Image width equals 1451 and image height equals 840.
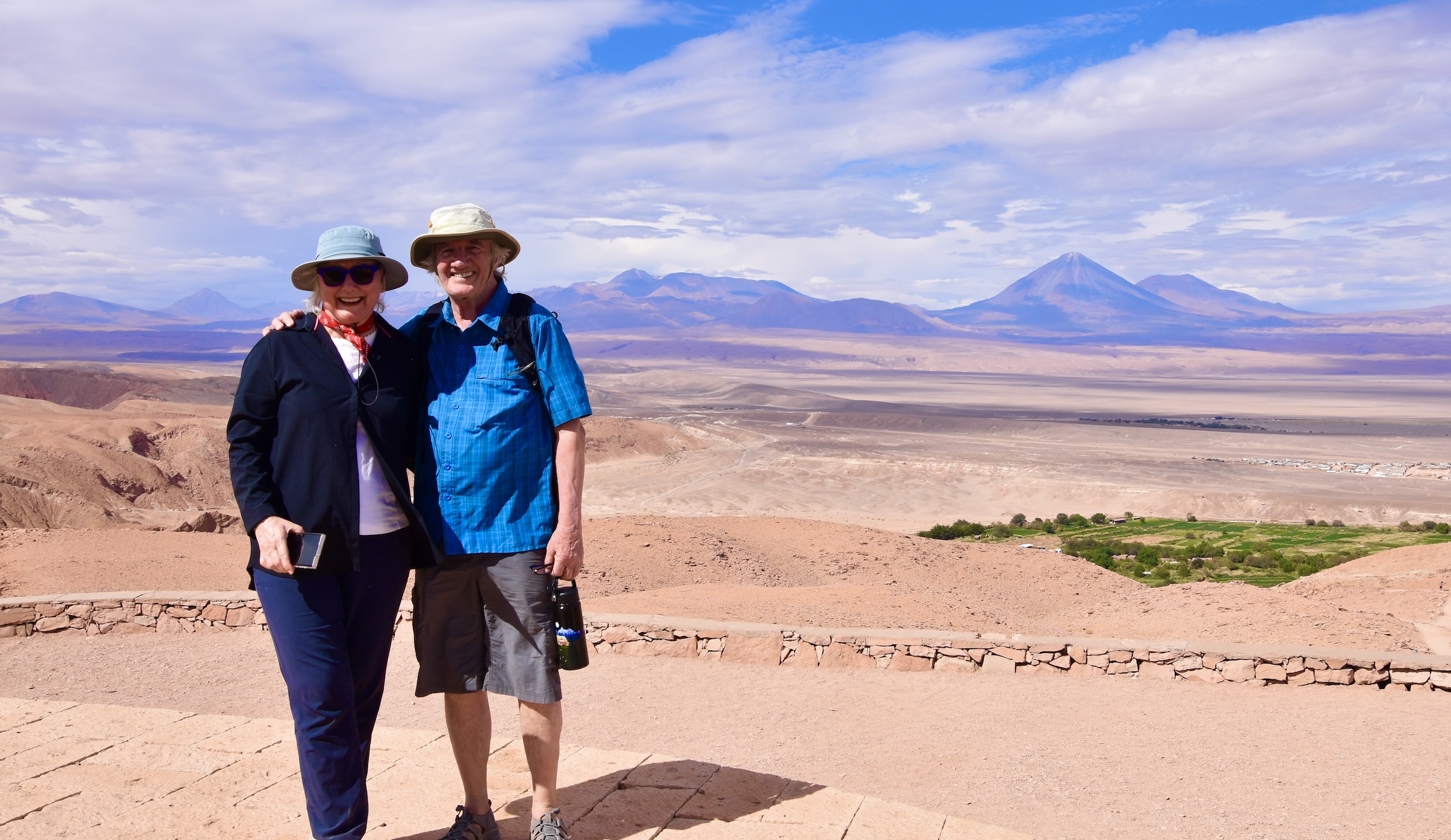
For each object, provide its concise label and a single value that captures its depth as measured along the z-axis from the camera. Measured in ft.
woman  9.32
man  10.05
